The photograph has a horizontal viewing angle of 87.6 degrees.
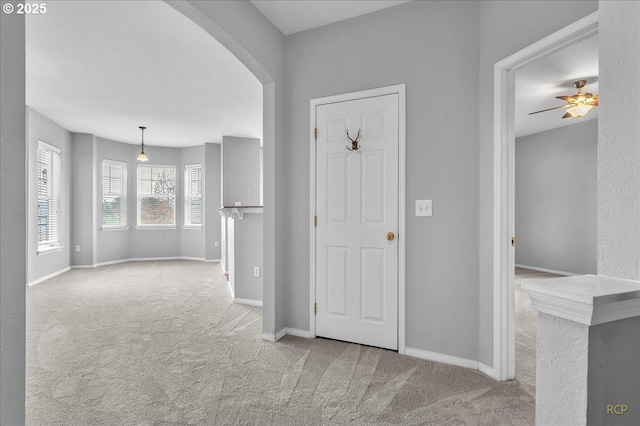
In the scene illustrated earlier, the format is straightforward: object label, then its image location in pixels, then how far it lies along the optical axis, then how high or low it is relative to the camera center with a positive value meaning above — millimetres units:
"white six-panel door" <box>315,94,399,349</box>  2652 -96
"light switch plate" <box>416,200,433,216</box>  2523 +21
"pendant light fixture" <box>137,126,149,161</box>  6450 +1032
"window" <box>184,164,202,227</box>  8008 +348
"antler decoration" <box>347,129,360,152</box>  2738 +541
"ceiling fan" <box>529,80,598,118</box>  3785 +1236
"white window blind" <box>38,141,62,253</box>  5500 +247
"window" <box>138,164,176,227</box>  7844 +361
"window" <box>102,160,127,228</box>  7242 +362
